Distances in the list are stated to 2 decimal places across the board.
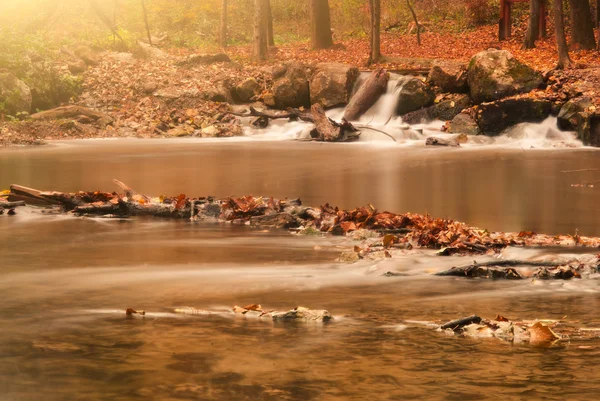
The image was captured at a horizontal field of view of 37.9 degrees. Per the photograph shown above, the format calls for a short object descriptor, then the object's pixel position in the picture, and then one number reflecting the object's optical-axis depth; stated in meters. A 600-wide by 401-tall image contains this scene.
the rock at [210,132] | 31.75
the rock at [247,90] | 34.53
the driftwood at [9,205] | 13.59
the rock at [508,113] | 27.62
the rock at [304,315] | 6.63
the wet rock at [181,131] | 31.70
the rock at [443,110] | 30.12
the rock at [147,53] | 40.00
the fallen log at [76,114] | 31.67
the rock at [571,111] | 26.25
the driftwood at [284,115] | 31.31
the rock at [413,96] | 31.14
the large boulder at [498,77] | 28.39
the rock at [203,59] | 37.78
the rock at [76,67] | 36.53
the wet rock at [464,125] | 28.50
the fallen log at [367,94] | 32.19
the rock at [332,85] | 33.00
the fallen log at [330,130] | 29.52
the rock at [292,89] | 33.47
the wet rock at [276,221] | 11.85
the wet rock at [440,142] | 27.41
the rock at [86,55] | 37.97
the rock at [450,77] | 30.61
